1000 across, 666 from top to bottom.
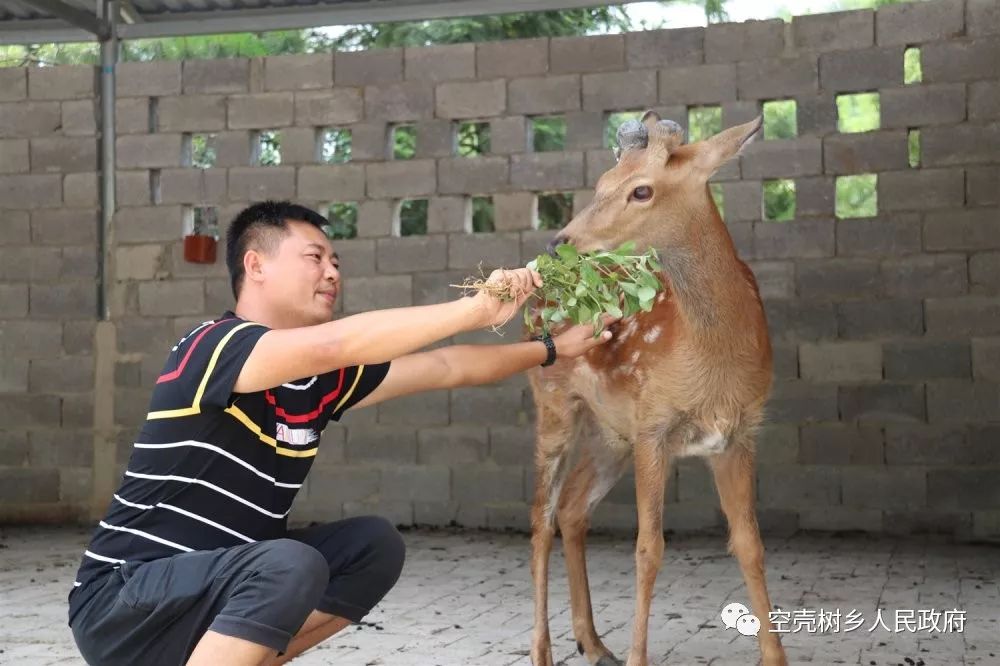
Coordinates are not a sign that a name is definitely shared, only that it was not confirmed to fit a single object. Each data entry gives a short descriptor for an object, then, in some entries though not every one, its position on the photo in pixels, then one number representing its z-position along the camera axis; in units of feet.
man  9.81
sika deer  14.14
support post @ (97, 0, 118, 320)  30.01
